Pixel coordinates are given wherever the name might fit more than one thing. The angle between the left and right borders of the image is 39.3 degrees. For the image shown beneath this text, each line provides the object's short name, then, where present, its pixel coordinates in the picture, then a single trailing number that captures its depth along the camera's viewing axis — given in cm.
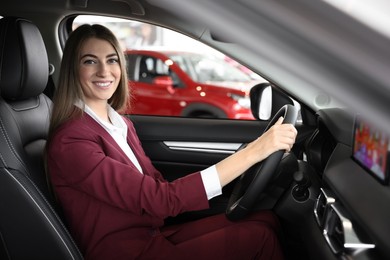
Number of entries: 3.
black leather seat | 156
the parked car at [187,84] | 514
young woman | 157
